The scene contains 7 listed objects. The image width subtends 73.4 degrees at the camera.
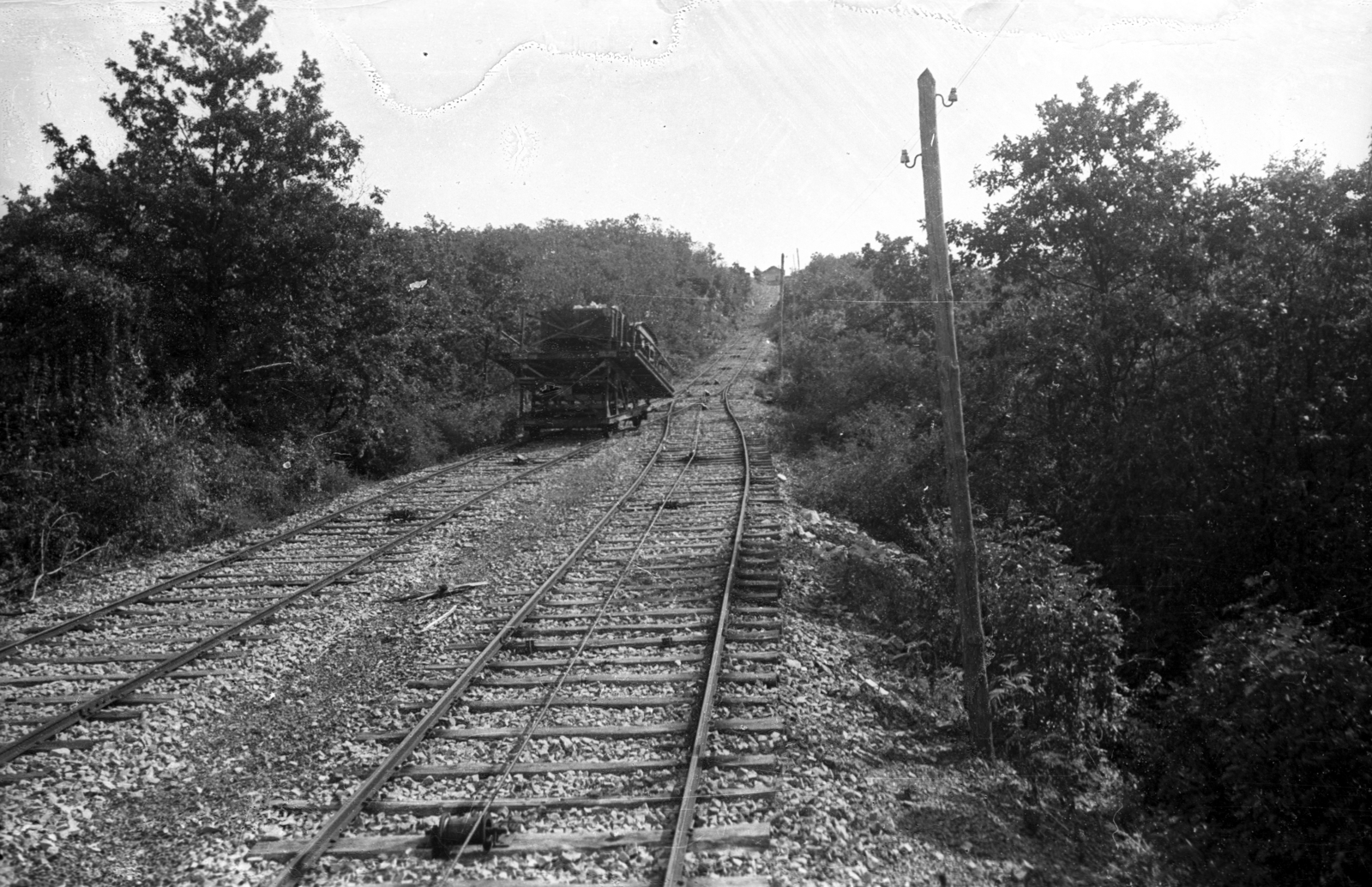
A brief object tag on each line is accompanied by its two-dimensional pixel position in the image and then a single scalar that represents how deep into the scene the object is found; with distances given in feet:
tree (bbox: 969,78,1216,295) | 41.57
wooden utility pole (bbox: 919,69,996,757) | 22.35
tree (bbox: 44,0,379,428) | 55.21
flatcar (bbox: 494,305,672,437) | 75.79
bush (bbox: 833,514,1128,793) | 23.94
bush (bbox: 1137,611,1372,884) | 18.49
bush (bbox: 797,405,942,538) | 47.73
